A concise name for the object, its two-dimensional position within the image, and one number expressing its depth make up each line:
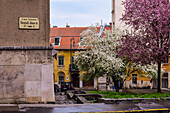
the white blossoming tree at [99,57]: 27.56
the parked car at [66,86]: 39.03
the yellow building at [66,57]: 50.09
